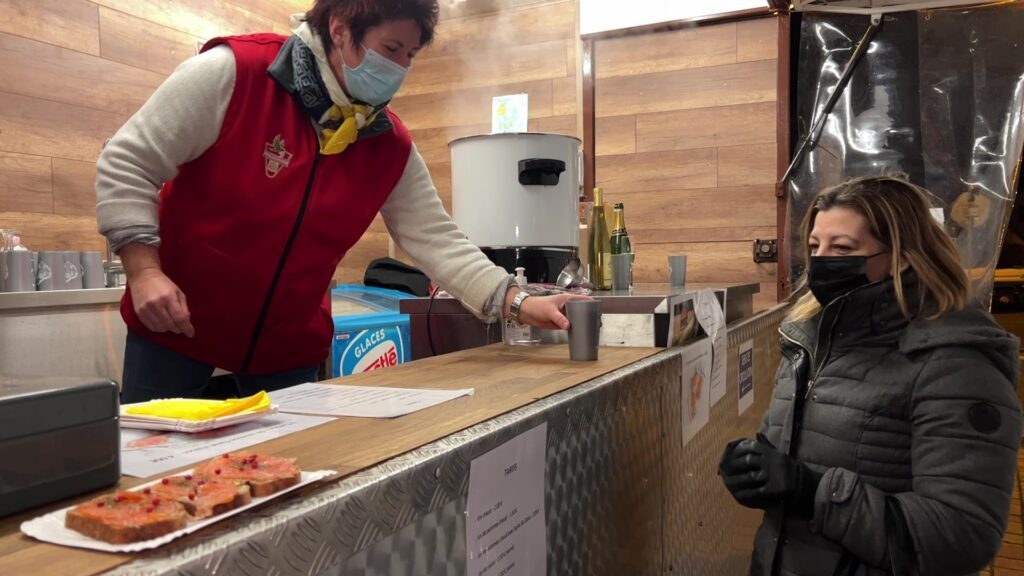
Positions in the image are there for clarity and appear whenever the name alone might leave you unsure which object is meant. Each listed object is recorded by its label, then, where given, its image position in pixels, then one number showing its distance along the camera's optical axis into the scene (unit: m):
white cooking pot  2.17
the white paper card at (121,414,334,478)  0.66
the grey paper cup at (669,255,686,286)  2.38
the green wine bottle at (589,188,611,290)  2.30
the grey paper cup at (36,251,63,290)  2.40
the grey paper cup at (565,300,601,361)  1.35
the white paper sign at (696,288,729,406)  1.70
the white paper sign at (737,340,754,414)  2.16
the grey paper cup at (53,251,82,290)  2.44
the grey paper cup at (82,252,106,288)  2.58
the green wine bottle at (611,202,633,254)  2.37
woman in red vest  1.38
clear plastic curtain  3.34
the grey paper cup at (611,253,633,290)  2.14
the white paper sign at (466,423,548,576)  0.78
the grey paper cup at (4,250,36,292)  2.28
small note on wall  2.83
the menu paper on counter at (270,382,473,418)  0.89
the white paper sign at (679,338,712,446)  1.53
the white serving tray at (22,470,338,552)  0.46
